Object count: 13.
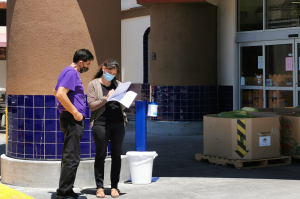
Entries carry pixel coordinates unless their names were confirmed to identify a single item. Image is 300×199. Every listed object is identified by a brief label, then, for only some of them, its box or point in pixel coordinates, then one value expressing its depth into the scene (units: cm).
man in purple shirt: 573
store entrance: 1171
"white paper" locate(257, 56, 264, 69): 1249
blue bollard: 700
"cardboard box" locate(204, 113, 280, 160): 830
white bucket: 685
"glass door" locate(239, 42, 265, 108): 1255
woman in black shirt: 607
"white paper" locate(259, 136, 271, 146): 841
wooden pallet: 816
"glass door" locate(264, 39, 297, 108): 1177
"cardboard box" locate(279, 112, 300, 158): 875
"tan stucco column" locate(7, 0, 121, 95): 680
